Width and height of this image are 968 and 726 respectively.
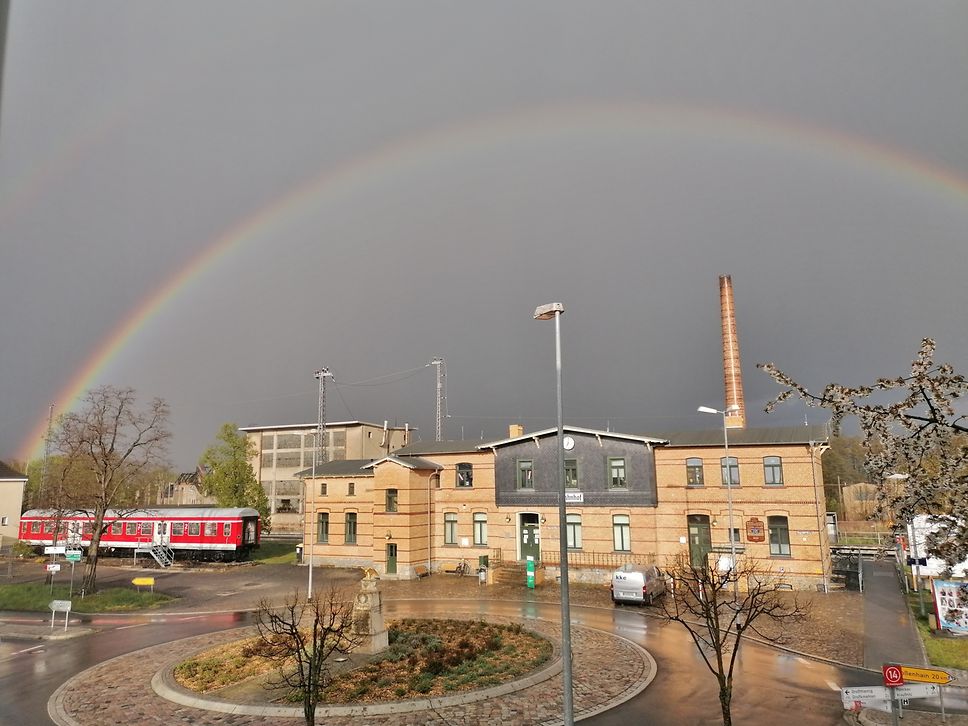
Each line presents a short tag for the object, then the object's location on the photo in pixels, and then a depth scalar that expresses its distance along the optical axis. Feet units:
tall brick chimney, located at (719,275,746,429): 165.58
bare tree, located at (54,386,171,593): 112.88
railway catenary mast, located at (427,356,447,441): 238.27
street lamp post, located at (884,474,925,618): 84.44
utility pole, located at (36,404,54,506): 197.47
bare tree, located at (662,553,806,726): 40.46
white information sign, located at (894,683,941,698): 39.50
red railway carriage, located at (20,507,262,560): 163.63
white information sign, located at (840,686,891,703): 39.70
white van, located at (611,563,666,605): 94.99
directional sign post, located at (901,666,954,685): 39.73
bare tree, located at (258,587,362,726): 37.70
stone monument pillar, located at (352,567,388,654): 65.46
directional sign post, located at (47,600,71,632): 80.69
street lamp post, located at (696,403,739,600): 92.91
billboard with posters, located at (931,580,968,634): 72.13
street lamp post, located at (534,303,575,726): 38.86
